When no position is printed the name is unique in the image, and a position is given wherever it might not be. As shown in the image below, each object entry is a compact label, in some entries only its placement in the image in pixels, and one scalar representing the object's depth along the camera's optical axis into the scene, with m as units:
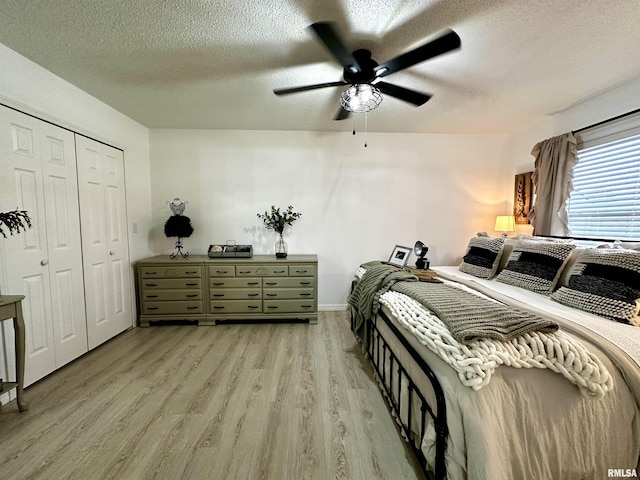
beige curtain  2.68
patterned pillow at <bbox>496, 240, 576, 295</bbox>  2.00
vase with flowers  3.41
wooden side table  1.63
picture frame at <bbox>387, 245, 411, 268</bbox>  2.79
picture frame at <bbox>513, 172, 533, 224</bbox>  3.28
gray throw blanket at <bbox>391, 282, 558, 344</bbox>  1.09
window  2.24
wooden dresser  3.12
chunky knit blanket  0.99
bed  0.97
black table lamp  2.71
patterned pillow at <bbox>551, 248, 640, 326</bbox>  1.47
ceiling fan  1.41
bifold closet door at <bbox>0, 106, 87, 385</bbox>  1.85
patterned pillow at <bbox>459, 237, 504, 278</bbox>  2.56
